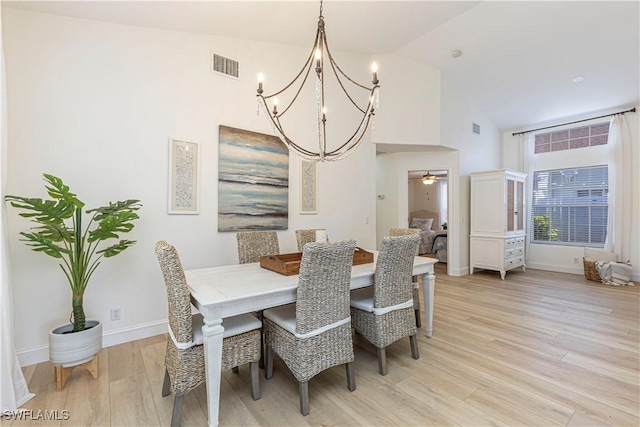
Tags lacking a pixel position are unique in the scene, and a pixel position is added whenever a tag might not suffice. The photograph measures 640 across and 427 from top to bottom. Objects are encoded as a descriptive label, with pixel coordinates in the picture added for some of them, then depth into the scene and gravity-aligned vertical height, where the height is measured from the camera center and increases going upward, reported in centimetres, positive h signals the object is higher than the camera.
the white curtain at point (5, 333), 171 -75
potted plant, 192 -25
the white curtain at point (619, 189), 504 +31
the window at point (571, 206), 545 +2
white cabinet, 521 -25
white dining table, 159 -51
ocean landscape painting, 320 +32
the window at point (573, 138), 546 +136
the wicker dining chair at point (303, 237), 313 -31
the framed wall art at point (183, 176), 288 +33
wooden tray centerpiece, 214 -43
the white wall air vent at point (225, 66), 314 +158
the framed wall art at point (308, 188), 384 +27
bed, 664 -79
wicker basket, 495 -111
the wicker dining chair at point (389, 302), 213 -74
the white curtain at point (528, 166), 612 +88
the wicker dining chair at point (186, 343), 160 -81
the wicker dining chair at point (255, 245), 277 -36
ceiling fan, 798 +82
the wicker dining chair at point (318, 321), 173 -73
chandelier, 201 +83
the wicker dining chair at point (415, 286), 299 -81
